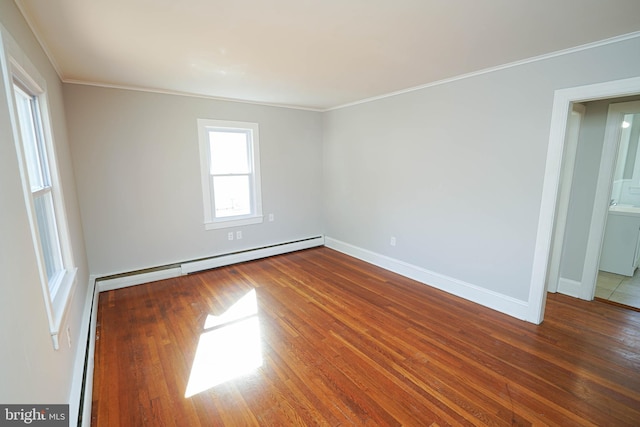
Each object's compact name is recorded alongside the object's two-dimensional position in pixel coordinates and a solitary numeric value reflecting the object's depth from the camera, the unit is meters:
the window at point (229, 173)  4.06
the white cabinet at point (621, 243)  3.61
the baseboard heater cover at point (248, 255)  4.03
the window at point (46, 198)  1.55
